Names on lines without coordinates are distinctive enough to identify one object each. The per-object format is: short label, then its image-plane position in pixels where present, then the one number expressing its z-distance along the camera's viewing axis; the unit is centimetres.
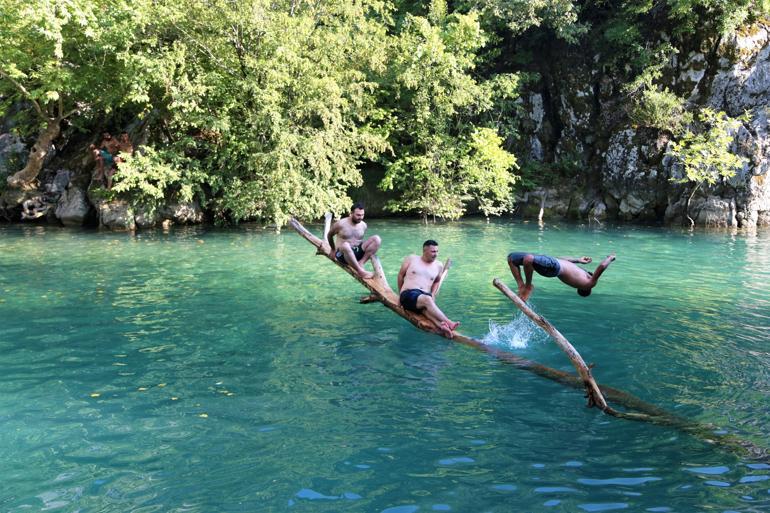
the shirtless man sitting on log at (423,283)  895
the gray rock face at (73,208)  2488
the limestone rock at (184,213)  2497
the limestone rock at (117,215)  2350
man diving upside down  907
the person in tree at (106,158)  2377
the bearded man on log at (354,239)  1127
